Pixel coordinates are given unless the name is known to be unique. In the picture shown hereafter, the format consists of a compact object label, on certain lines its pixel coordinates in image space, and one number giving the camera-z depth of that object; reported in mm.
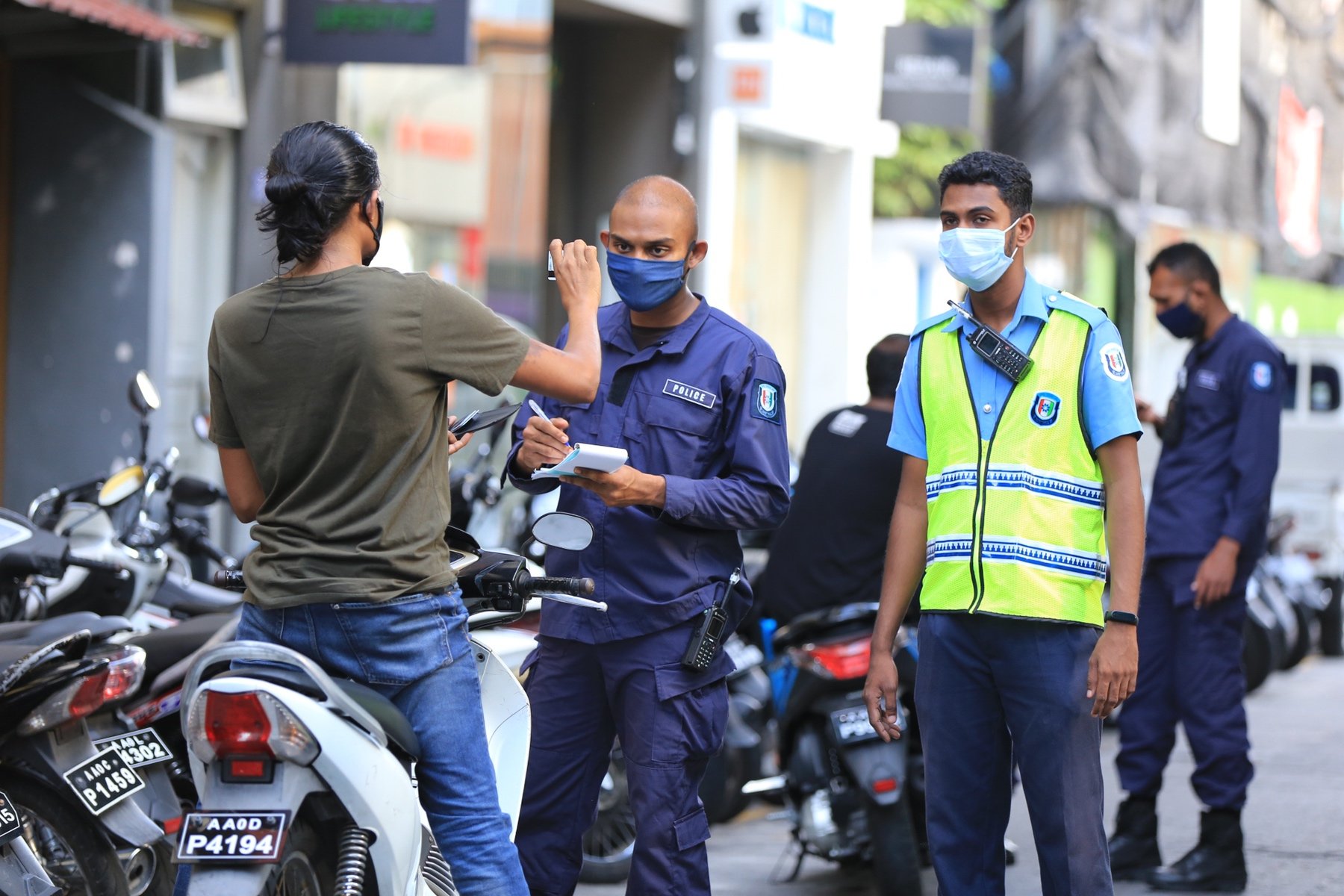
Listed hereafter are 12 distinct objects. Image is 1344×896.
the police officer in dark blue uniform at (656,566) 8875
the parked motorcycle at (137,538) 11719
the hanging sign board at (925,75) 32094
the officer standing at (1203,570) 12758
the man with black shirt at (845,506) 12484
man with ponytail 7008
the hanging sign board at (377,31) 19984
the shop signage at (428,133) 24641
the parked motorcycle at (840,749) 11914
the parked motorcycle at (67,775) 9133
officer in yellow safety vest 8437
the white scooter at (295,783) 6902
